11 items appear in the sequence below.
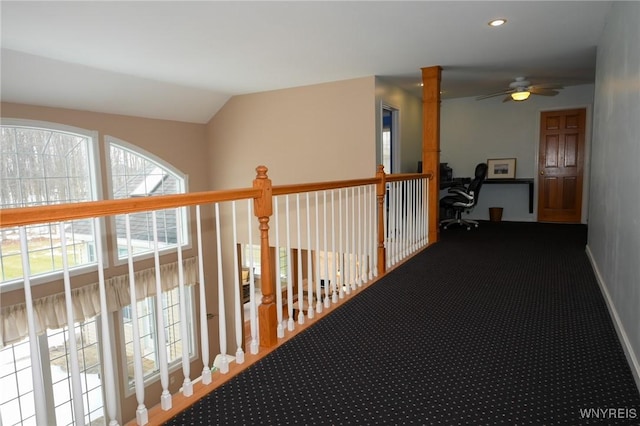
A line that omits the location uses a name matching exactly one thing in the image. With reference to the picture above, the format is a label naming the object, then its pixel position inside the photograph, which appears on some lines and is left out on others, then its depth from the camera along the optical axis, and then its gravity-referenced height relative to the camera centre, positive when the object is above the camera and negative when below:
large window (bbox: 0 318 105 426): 4.89 -2.53
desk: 6.75 -0.14
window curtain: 4.88 -1.62
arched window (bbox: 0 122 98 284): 5.05 +0.05
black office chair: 6.04 -0.37
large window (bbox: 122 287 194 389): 6.32 -2.51
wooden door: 6.52 +0.12
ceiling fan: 5.50 +1.16
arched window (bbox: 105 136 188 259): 6.26 -0.02
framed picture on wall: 7.04 +0.10
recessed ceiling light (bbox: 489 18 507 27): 3.43 +1.32
